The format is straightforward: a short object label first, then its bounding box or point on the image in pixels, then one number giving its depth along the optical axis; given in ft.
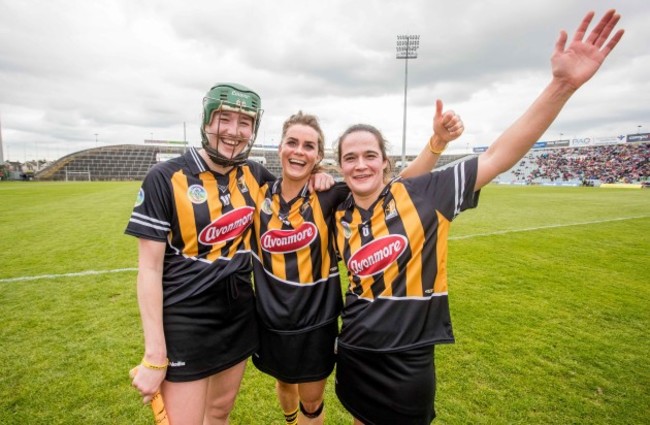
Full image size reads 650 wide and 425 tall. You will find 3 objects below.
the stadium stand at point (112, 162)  231.91
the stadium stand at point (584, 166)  181.73
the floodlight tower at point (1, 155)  177.43
